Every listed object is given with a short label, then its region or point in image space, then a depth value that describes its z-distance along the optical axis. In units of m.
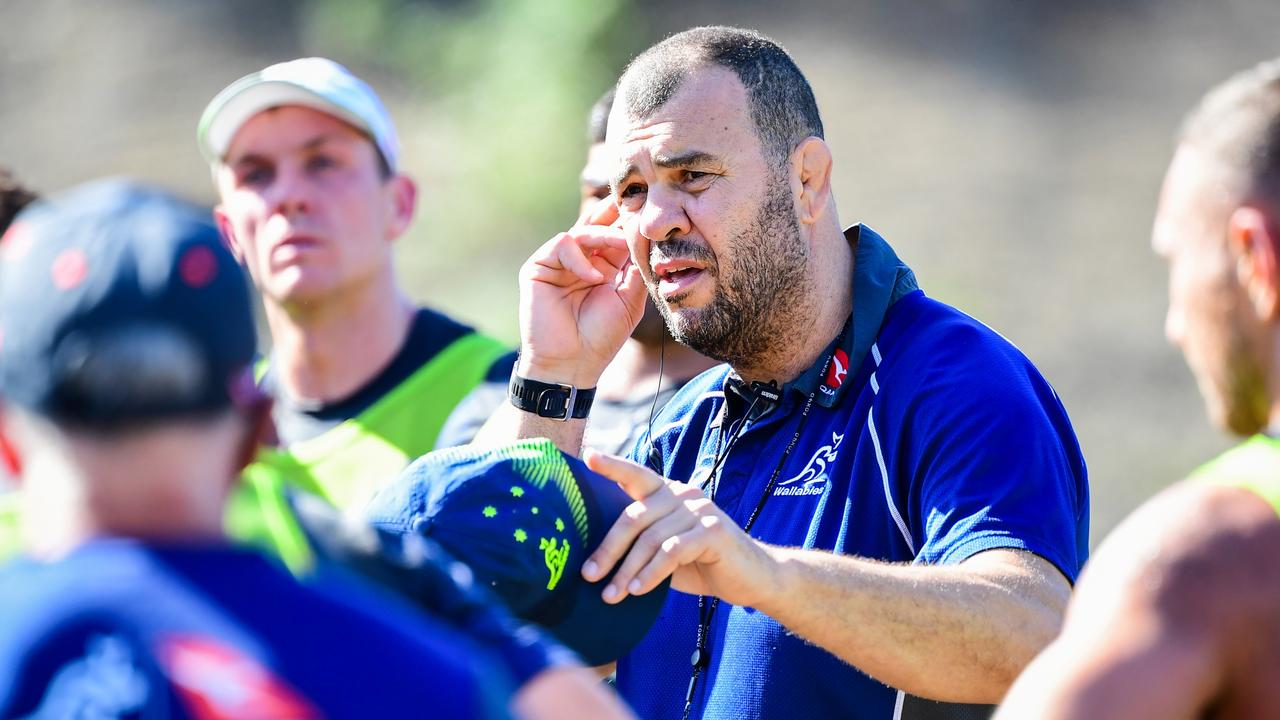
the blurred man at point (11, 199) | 8.30
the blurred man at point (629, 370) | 9.69
